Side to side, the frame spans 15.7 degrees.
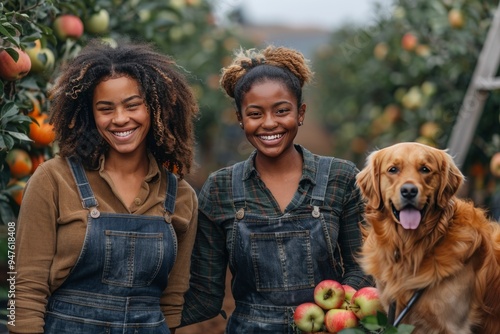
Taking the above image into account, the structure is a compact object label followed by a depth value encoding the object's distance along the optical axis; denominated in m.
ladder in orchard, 15.24
